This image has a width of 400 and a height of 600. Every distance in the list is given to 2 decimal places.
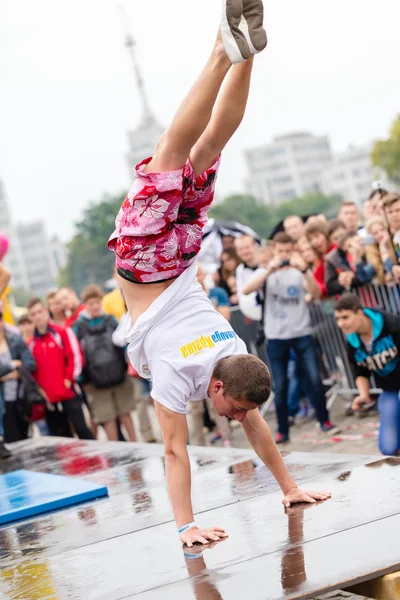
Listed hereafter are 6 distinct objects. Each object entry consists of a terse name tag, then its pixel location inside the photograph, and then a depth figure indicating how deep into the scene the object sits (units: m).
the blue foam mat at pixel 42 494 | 5.72
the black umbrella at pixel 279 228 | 10.84
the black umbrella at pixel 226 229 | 11.93
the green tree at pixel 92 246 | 84.50
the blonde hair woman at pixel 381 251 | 8.37
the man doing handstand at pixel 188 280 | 3.81
